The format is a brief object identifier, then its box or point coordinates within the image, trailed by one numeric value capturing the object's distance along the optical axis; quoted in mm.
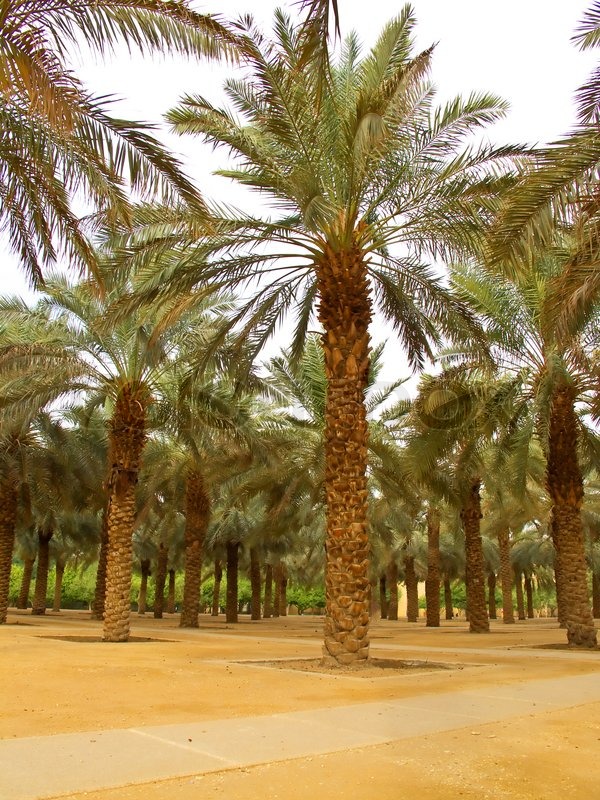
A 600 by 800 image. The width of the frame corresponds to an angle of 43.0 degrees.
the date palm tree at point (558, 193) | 8930
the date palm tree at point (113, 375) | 17688
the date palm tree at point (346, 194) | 12078
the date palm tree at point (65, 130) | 7492
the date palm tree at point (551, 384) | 16578
